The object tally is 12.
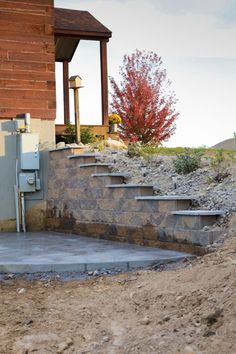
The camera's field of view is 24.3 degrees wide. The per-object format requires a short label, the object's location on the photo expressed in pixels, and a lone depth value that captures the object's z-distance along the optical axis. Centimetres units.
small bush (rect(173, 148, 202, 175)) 667
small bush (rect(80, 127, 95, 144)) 969
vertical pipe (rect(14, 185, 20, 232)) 847
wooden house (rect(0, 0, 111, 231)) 855
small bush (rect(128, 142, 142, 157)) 768
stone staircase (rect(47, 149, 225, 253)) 538
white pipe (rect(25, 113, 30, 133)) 854
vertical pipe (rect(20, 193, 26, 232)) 848
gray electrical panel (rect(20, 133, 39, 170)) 845
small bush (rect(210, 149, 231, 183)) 621
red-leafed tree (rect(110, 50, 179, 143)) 1401
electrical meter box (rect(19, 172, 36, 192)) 845
